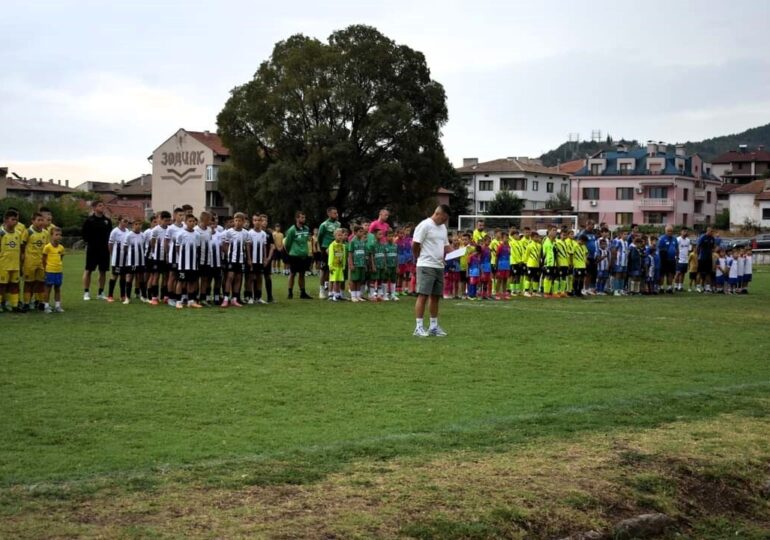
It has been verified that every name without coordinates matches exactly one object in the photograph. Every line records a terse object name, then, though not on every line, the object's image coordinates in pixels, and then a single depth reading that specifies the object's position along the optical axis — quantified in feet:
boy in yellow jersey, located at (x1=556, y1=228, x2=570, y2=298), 89.15
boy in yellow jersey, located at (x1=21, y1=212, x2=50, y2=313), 61.11
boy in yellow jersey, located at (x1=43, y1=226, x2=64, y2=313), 61.72
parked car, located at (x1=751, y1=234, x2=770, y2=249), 217.07
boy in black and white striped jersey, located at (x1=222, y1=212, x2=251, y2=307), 67.46
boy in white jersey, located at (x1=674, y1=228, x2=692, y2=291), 104.58
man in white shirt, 50.29
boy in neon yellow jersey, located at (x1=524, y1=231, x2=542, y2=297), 88.79
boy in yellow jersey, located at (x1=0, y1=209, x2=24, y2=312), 59.21
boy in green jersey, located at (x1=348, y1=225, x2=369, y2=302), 76.59
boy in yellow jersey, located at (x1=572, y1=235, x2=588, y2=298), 90.38
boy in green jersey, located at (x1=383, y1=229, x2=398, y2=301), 78.95
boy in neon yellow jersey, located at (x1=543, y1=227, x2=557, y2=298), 88.74
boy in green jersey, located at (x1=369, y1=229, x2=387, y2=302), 77.71
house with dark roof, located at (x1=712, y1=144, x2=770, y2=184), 428.15
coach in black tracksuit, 72.04
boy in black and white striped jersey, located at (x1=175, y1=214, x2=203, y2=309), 64.39
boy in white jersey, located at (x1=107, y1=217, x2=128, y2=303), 70.54
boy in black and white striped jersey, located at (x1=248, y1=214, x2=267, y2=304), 69.15
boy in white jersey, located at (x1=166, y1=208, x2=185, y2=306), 64.90
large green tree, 204.44
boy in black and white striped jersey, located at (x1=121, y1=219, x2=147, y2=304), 70.38
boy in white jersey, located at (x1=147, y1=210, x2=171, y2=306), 67.15
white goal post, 206.22
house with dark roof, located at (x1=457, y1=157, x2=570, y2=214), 384.47
